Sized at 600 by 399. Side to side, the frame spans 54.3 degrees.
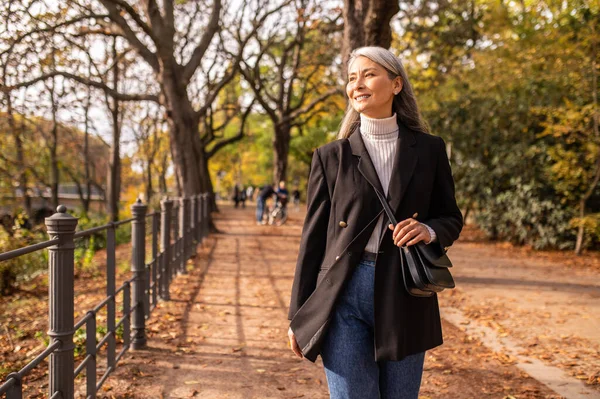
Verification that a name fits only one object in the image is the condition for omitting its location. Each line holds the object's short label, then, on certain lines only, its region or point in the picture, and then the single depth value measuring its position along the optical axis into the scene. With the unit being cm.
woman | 223
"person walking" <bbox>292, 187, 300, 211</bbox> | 3506
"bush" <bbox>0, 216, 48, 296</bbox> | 801
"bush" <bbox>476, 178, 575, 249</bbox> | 1406
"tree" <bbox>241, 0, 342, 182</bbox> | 2122
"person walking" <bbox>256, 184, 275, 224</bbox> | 2086
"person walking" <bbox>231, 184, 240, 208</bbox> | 4000
